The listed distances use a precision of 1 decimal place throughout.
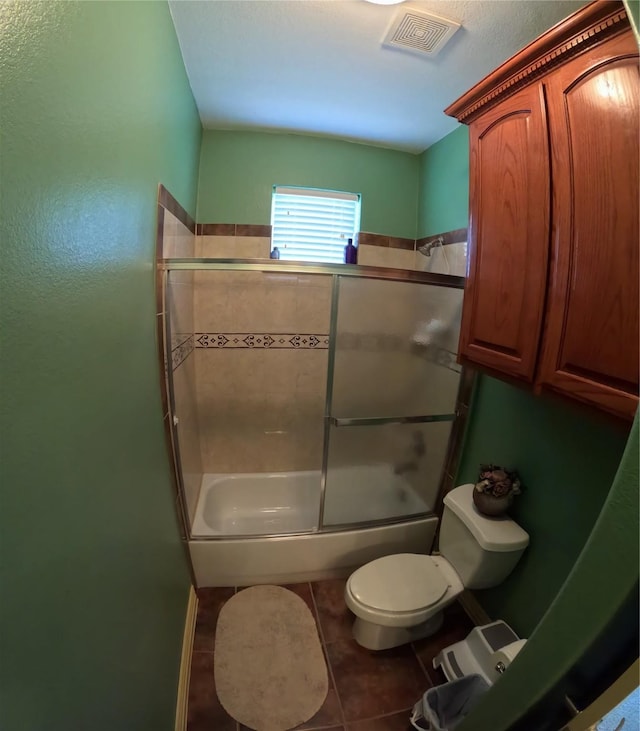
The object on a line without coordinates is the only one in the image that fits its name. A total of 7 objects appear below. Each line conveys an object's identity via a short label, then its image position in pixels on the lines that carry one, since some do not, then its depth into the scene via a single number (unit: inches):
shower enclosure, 65.1
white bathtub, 66.7
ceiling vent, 45.9
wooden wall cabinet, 28.9
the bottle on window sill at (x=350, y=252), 85.1
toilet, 51.8
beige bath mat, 49.2
